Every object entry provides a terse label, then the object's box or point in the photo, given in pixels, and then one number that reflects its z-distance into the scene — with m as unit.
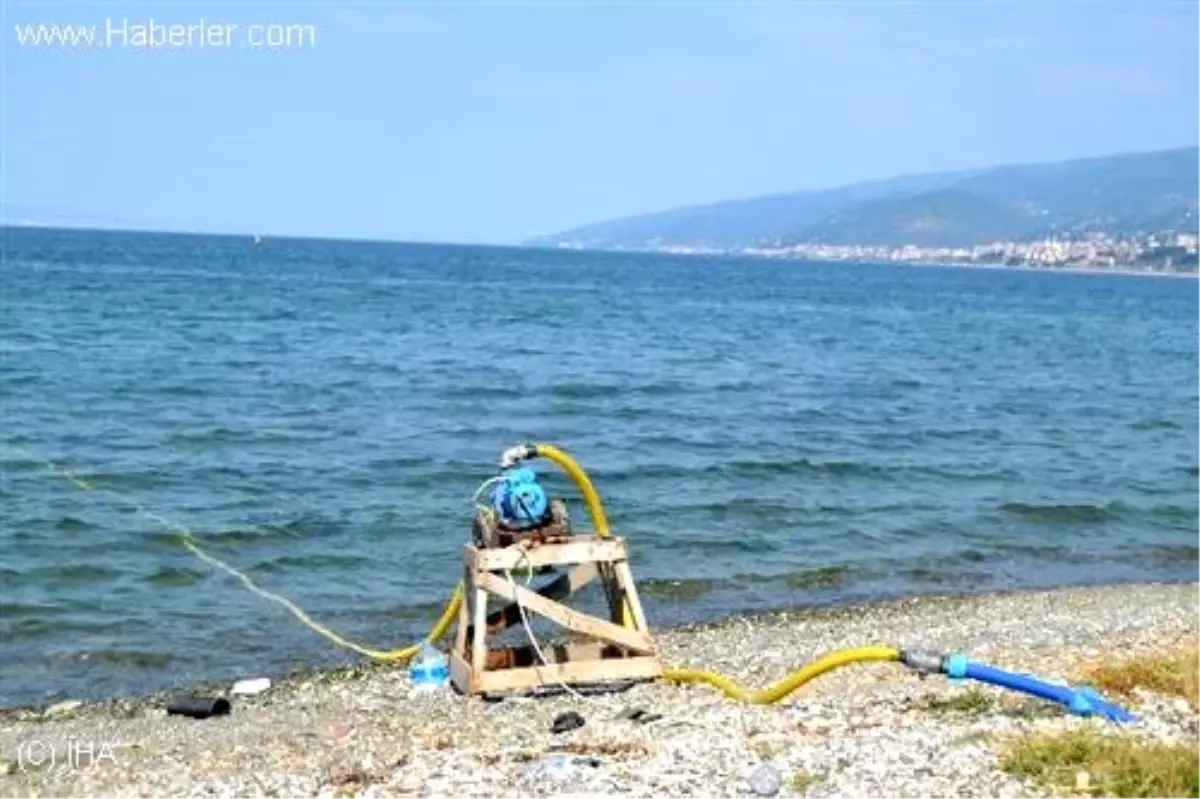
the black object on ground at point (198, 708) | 11.54
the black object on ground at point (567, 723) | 9.67
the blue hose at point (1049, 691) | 9.14
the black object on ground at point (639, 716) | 9.72
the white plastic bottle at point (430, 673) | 11.53
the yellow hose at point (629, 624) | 9.74
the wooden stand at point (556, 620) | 10.68
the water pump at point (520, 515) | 10.92
